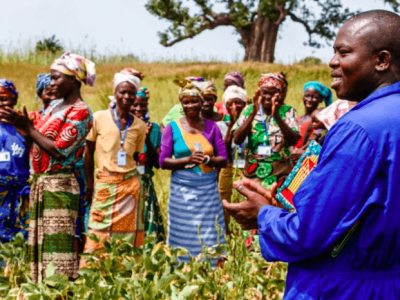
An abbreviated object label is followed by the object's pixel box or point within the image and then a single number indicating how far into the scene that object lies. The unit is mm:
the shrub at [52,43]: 27266
